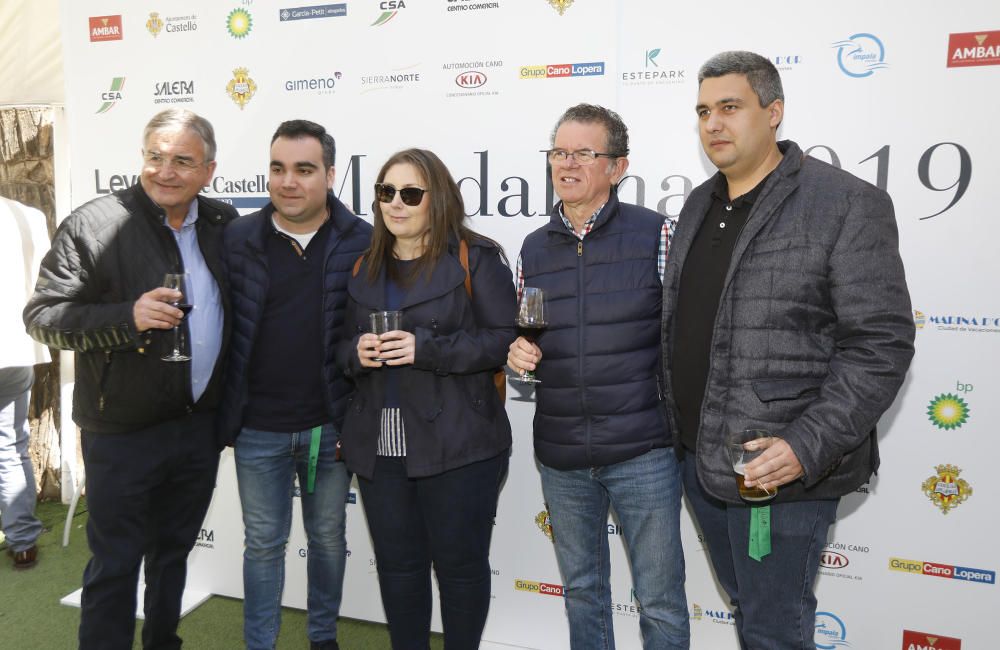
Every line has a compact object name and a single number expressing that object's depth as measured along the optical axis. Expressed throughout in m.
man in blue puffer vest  2.22
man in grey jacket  1.74
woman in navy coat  2.28
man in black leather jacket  2.32
